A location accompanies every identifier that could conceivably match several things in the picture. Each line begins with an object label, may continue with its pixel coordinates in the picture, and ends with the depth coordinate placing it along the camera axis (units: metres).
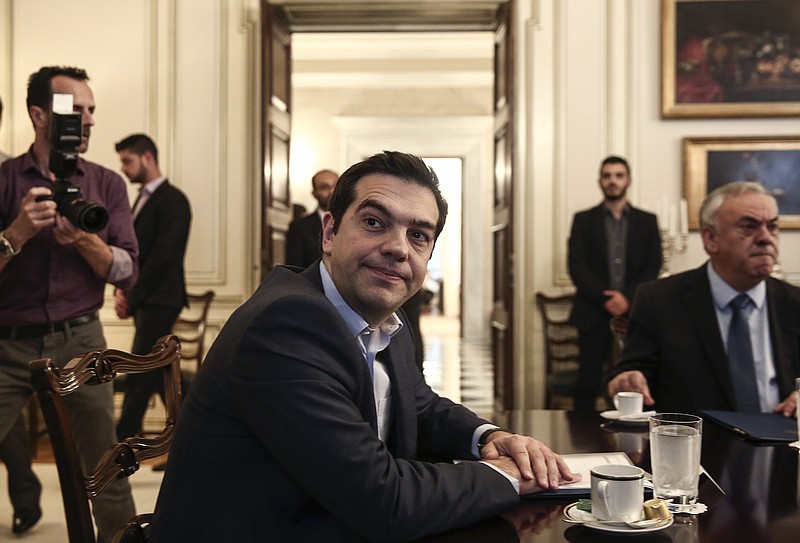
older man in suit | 2.36
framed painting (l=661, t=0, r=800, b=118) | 5.38
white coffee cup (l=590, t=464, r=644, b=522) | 1.24
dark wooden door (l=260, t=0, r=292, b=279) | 5.26
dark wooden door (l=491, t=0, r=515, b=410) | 5.35
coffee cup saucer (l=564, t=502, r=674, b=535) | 1.21
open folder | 1.40
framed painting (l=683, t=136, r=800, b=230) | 5.41
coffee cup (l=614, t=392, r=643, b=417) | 2.04
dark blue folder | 1.82
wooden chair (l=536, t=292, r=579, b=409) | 5.35
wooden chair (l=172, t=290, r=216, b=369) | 5.15
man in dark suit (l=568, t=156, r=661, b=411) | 5.02
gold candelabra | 5.31
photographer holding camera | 2.62
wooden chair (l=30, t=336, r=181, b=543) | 1.35
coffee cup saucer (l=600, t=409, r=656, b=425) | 2.00
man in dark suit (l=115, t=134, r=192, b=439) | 4.34
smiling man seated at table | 1.23
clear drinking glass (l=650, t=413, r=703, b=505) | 1.34
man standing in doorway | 5.39
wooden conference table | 1.20
